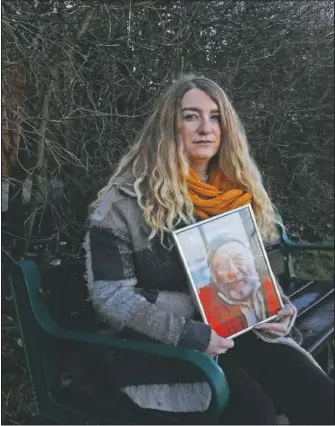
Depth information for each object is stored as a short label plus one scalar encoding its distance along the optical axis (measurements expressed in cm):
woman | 127
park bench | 137
